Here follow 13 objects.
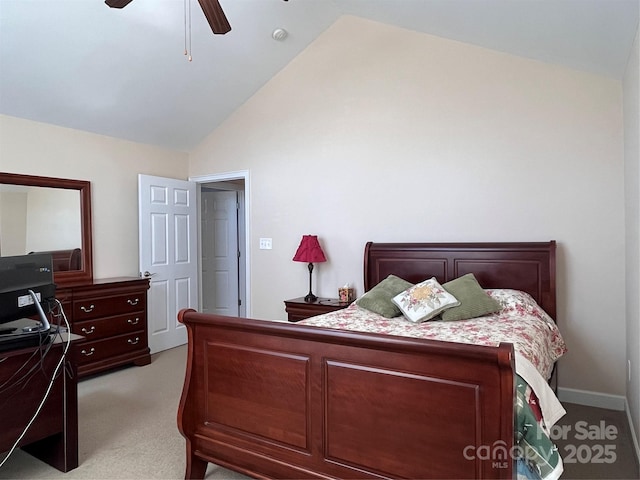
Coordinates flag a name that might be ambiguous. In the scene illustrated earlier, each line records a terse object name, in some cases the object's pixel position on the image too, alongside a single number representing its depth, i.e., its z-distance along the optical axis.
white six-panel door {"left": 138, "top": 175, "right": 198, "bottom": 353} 4.57
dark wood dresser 3.76
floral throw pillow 2.88
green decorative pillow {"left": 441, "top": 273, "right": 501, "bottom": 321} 2.84
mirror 3.61
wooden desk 2.16
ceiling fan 2.15
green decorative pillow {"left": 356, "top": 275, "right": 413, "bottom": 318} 3.07
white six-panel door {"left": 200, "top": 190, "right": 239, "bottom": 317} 6.17
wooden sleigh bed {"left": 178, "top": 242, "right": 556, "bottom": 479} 1.50
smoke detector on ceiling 3.97
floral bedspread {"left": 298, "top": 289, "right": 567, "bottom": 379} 2.23
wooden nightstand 3.81
